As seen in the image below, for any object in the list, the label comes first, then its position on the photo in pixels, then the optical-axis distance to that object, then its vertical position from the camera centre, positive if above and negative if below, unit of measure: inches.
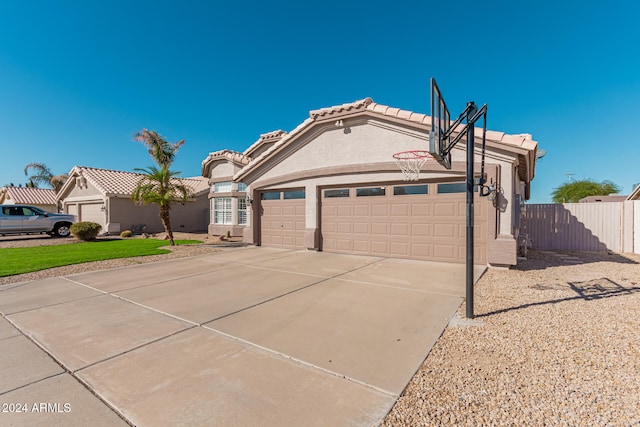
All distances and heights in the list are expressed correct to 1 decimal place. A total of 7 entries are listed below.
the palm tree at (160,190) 528.1 +44.3
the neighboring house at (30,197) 1193.4 +69.0
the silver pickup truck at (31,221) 633.0 -19.2
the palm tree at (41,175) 1401.3 +187.3
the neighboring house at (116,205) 785.6 +24.2
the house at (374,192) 326.6 +34.7
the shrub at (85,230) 608.1 -36.0
